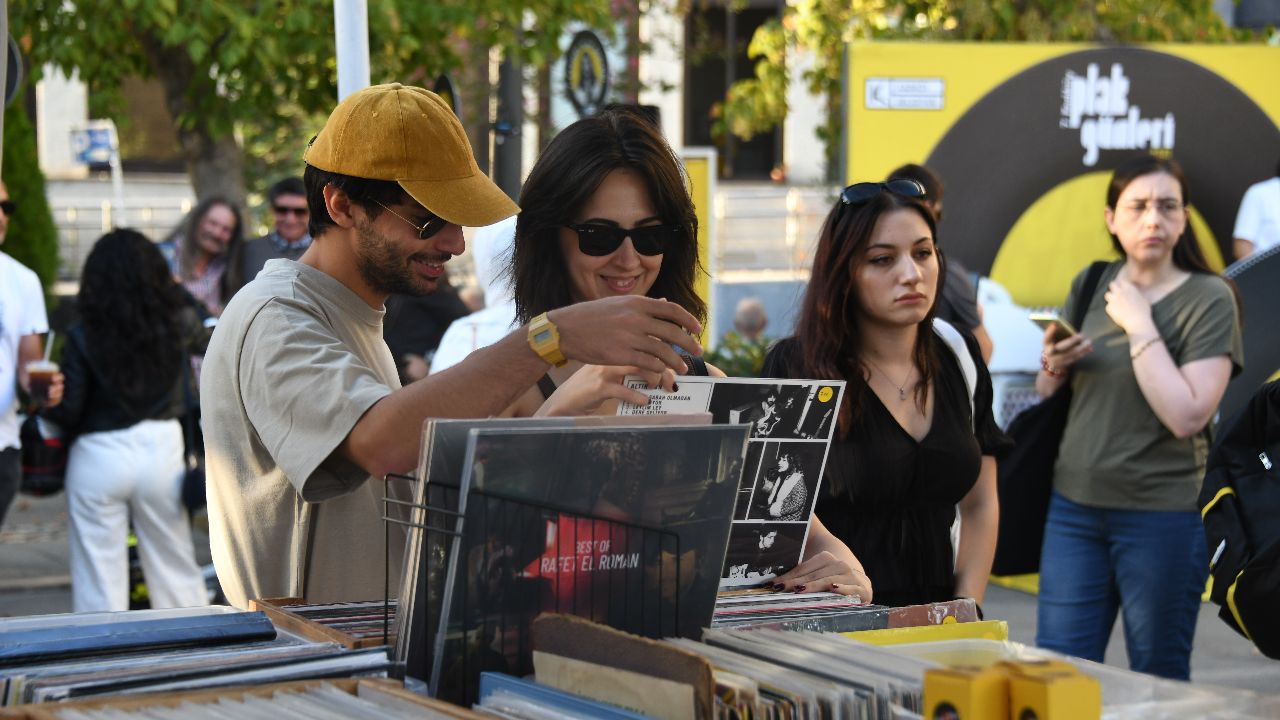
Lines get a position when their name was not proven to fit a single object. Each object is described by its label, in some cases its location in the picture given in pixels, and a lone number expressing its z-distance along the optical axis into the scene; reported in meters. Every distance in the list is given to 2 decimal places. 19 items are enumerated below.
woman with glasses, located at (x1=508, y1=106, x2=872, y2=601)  2.93
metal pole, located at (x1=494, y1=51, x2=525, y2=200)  8.28
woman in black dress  3.58
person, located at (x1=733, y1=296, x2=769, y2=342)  10.55
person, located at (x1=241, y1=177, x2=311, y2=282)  7.85
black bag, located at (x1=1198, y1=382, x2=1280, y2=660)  3.05
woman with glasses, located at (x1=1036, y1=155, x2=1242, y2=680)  4.91
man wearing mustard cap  2.34
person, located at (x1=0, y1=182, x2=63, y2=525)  6.18
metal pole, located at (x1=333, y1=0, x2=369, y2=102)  4.14
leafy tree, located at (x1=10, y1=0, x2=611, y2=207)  9.29
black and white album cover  2.35
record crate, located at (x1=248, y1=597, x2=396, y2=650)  1.89
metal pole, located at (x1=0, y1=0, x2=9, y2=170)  2.80
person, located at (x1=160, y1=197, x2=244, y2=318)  8.26
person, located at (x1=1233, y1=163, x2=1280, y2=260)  7.95
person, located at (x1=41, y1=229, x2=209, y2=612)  6.59
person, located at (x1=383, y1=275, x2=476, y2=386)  6.80
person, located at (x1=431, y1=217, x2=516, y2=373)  4.89
